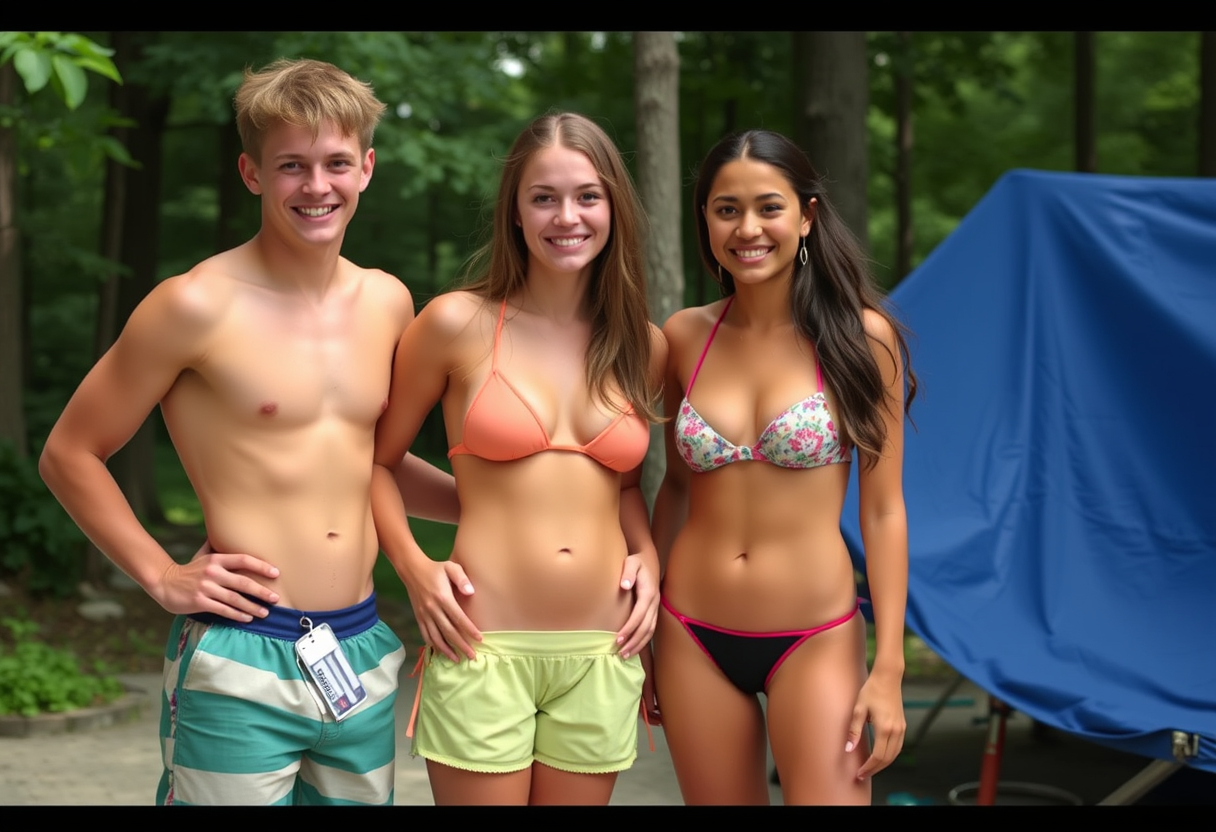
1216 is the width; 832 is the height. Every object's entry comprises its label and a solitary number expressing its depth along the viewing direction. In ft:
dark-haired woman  9.86
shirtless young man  9.09
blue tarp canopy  15.83
